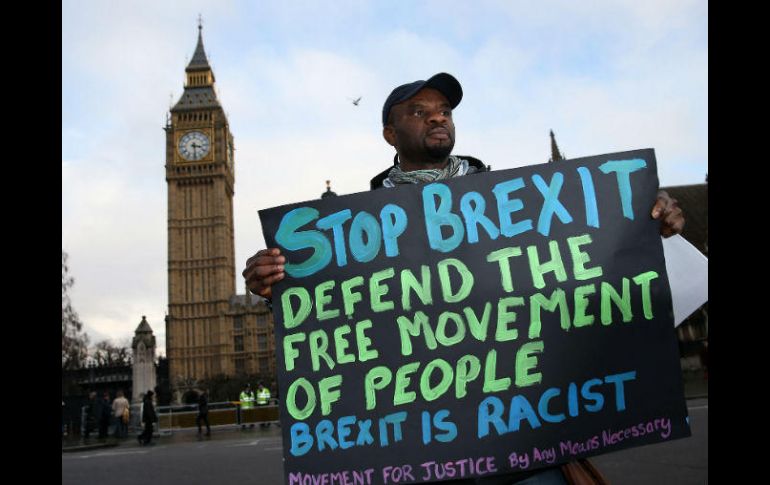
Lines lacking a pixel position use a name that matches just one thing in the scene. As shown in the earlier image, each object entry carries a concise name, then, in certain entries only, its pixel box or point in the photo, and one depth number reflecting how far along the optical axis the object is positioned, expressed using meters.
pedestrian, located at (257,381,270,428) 21.31
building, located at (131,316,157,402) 29.59
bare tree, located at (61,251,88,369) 33.19
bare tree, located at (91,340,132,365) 82.75
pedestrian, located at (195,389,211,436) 18.58
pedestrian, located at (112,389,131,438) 20.45
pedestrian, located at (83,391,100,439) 22.30
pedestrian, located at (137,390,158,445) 16.62
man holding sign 2.28
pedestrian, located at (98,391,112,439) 20.55
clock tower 85.12
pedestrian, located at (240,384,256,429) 20.75
